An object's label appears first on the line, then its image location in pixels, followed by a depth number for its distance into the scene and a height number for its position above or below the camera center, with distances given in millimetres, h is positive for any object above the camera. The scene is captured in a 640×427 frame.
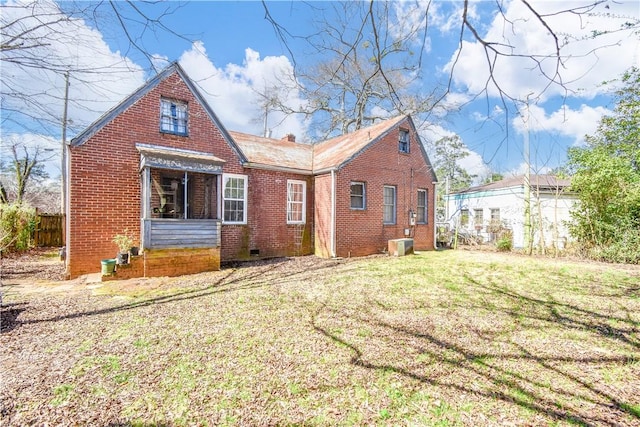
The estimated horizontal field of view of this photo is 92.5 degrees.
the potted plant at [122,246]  7750 -755
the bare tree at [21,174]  20983 +3472
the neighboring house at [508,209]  14430 +448
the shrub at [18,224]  12088 -268
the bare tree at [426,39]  2783 +1771
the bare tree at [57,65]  3733 +1959
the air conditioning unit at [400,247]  12406 -1231
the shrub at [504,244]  14391 -1297
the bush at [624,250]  10594 -1180
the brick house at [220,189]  8078 +976
